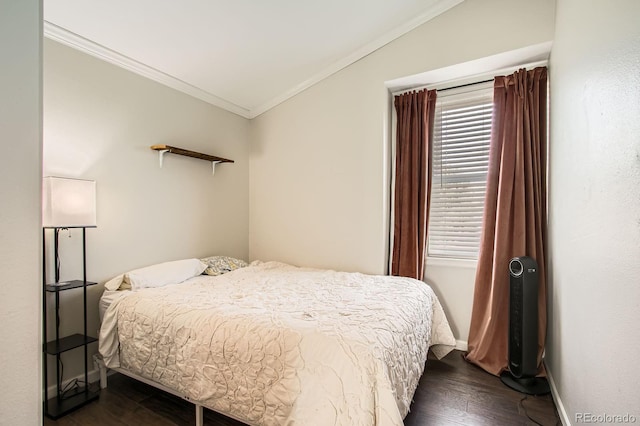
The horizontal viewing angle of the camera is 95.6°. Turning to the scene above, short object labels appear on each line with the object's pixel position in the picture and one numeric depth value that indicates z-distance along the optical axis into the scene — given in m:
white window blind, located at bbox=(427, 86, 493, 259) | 2.81
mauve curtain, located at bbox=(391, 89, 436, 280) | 2.89
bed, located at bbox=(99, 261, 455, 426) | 1.23
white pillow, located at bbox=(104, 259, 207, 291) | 2.29
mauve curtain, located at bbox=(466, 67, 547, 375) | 2.43
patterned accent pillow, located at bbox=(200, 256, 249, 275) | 2.93
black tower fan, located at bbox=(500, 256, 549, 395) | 2.16
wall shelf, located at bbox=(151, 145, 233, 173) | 2.68
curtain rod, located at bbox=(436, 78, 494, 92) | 2.77
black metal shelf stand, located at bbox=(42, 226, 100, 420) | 1.91
